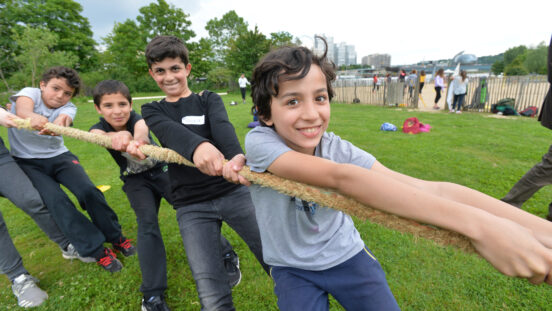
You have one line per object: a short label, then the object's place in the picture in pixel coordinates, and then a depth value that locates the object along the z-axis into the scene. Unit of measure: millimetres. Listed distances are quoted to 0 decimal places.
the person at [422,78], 16862
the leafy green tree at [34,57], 22703
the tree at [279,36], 45225
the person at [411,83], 17216
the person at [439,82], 14547
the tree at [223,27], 71188
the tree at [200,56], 46722
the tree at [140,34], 45031
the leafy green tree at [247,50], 36938
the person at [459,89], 12523
